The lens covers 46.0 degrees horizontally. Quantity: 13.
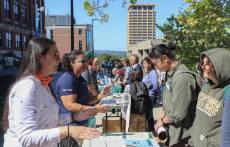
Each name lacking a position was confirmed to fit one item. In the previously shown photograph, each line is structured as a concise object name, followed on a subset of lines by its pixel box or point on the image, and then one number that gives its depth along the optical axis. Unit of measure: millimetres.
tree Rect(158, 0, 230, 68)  5929
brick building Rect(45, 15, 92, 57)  74199
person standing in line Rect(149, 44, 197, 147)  2599
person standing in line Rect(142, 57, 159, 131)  6441
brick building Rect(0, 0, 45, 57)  35163
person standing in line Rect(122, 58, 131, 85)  8563
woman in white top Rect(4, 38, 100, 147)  1705
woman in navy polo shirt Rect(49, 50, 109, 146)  2758
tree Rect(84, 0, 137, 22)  6475
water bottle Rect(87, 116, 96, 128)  4362
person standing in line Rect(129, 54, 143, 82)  7481
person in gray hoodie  2164
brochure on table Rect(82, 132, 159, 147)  2561
